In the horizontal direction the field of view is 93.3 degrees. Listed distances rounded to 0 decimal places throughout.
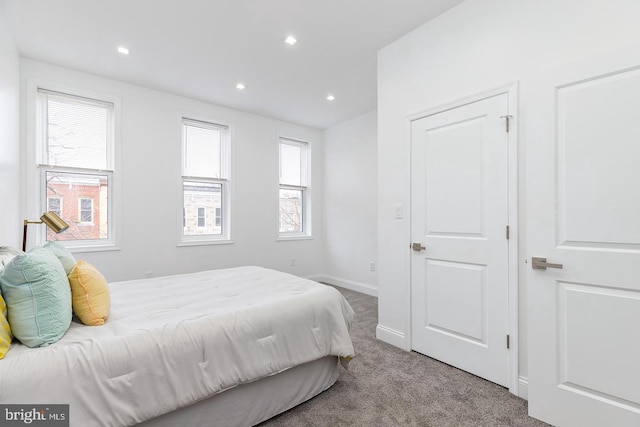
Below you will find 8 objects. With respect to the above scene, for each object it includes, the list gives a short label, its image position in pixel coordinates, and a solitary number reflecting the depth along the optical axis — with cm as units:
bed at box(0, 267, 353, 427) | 119
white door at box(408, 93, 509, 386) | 211
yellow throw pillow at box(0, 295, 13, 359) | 115
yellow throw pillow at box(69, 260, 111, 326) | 151
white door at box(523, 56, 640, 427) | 152
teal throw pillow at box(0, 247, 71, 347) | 124
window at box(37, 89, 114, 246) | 326
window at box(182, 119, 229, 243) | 418
